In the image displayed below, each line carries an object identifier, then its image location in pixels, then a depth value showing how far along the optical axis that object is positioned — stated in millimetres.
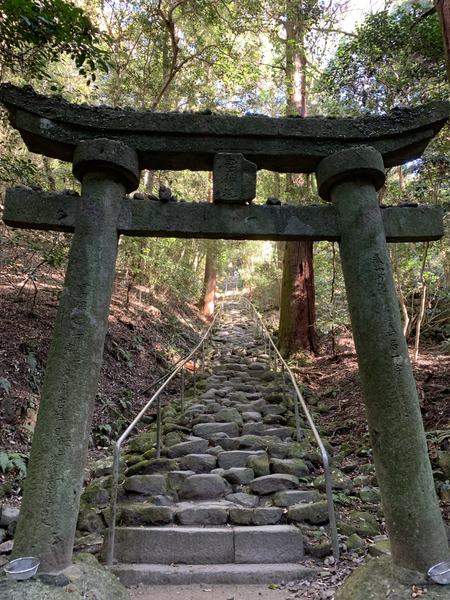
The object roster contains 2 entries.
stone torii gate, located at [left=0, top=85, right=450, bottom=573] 2506
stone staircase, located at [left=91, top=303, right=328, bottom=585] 3193
